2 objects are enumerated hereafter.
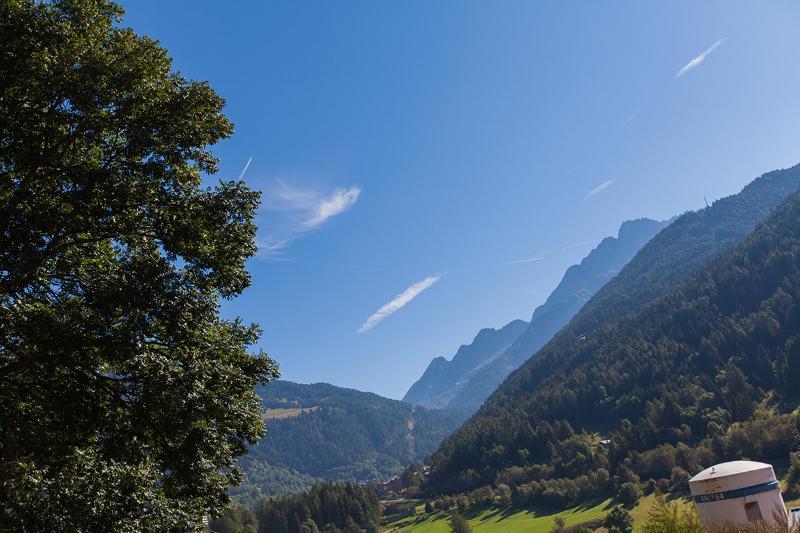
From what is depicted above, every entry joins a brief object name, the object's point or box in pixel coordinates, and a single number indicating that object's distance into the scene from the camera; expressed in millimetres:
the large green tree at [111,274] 11180
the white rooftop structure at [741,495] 41969
